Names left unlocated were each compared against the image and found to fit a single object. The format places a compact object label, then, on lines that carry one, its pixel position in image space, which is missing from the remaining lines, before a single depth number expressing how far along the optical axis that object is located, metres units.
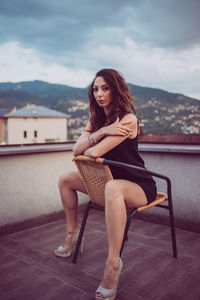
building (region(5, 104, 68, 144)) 65.44
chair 1.66
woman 1.58
